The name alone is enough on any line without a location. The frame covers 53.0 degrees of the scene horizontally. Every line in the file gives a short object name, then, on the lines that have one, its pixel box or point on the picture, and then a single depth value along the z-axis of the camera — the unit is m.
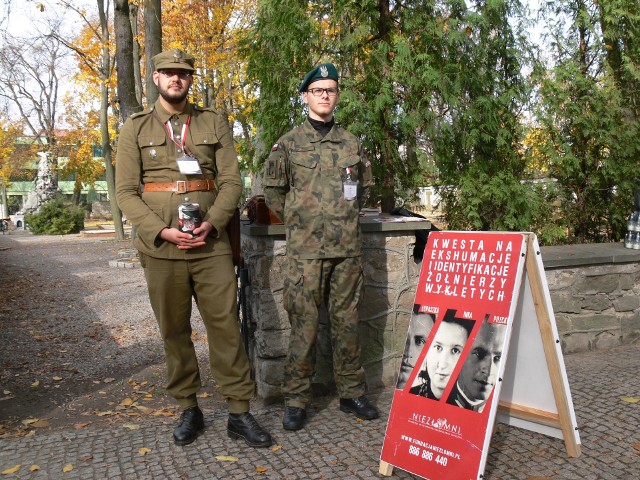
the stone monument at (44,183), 35.06
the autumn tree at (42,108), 40.00
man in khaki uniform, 3.70
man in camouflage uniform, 3.97
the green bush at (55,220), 27.55
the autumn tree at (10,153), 44.62
